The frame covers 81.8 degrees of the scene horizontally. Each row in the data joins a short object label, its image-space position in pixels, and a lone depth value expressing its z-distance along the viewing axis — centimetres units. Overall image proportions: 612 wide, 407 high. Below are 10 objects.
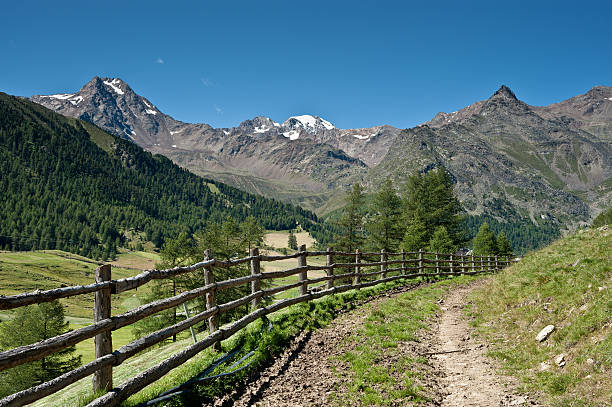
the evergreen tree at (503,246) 6325
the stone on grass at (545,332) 859
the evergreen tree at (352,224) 4066
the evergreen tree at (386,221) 4265
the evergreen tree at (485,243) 5894
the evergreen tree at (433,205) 4494
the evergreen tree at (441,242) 3991
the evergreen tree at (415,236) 4100
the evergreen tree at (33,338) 3066
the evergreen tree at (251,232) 4325
